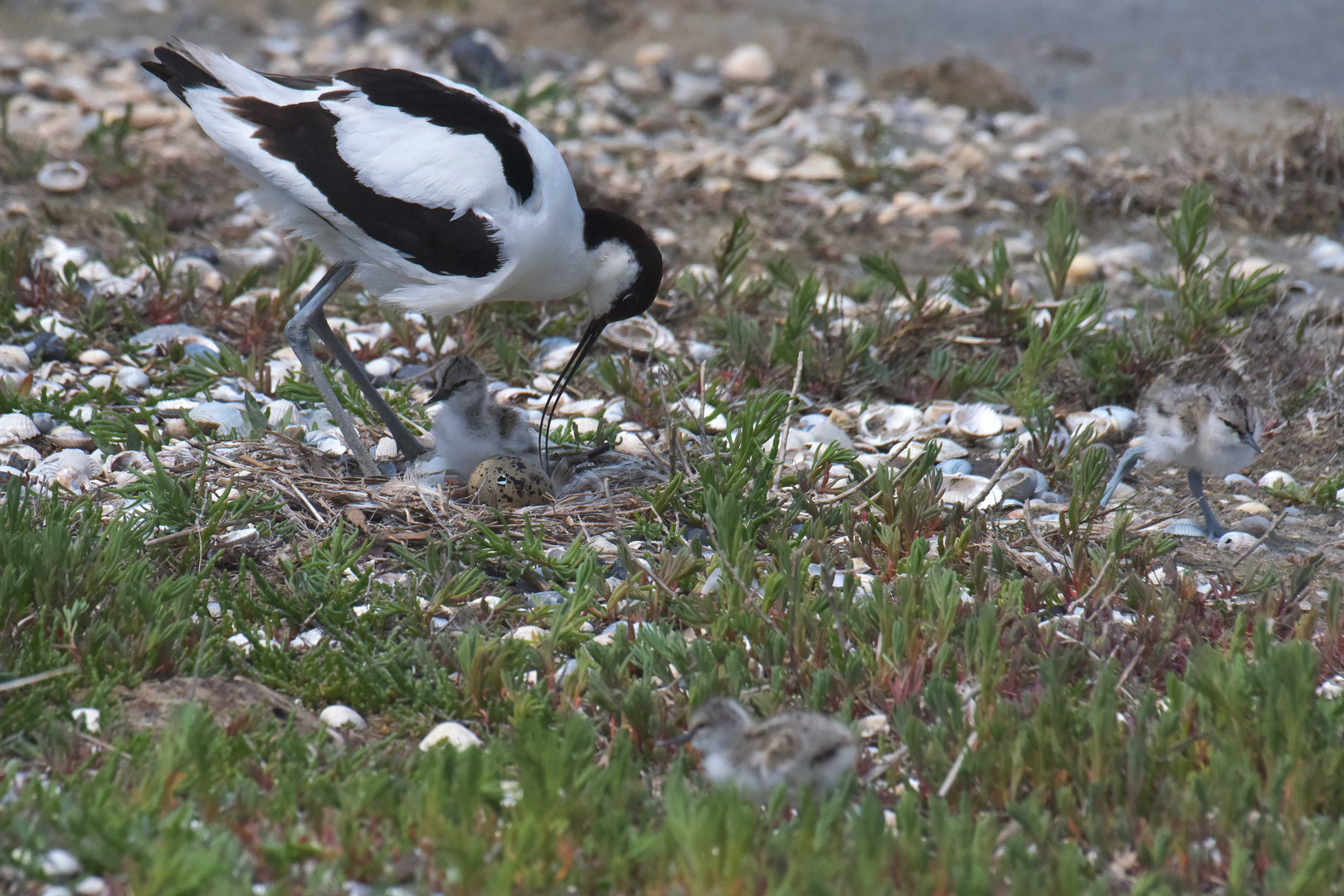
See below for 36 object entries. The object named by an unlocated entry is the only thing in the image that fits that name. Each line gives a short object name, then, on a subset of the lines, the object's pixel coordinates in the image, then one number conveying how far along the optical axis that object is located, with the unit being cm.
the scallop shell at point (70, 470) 879
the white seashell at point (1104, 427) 1070
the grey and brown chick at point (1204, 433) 869
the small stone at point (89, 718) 601
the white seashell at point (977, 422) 1059
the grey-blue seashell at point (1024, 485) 948
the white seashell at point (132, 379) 1071
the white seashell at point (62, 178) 1467
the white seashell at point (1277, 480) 974
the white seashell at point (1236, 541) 873
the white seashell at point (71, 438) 959
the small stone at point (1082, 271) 1396
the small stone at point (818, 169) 1672
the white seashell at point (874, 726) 654
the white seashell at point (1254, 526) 902
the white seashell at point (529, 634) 721
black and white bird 895
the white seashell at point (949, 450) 1025
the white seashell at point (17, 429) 948
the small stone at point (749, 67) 2187
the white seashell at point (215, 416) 993
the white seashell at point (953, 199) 1598
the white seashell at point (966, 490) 928
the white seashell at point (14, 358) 1074
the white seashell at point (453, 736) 629
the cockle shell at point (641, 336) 1212
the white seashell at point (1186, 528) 894
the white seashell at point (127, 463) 916
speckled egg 881
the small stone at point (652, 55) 2292
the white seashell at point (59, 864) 511
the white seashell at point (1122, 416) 1085
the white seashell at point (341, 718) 647
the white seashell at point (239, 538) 789
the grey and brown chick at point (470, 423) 945
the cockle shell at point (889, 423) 1074
